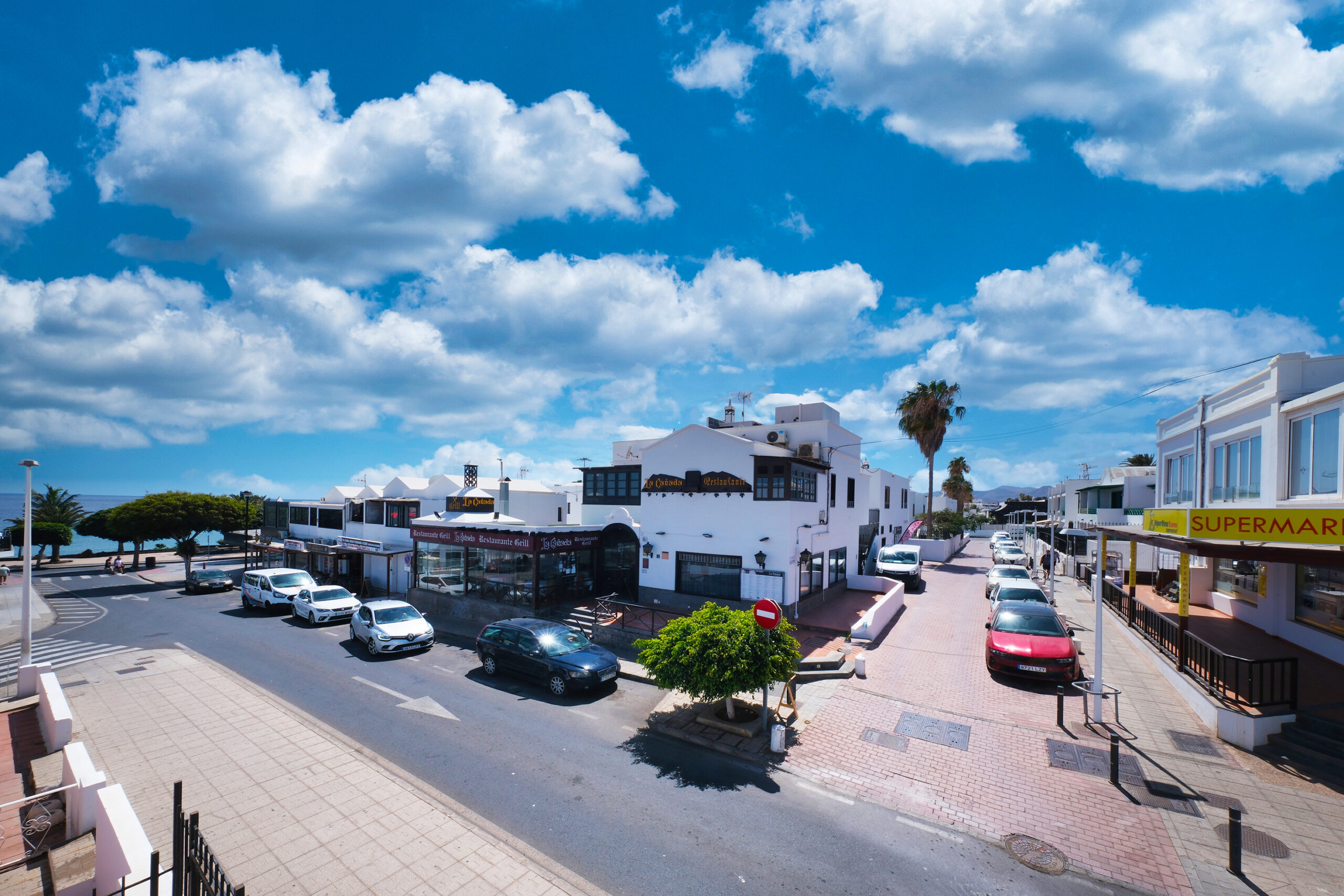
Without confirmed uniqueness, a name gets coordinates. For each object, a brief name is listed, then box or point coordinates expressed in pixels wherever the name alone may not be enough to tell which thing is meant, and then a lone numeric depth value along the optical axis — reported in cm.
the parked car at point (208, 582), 3209
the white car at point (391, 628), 1708
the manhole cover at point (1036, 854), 713
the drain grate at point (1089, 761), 929
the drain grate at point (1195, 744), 994
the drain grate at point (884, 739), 1046
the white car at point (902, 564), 2670
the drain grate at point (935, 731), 1059
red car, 1314
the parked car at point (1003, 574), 2294
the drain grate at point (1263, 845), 727
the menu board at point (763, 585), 1855
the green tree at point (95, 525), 4872
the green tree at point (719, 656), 1074
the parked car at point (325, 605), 2211
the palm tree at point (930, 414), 3812
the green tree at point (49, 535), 4550
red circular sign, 1087
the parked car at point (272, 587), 2484
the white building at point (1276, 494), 1034
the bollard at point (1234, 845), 678
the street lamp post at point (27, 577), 1326
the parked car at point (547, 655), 1320
